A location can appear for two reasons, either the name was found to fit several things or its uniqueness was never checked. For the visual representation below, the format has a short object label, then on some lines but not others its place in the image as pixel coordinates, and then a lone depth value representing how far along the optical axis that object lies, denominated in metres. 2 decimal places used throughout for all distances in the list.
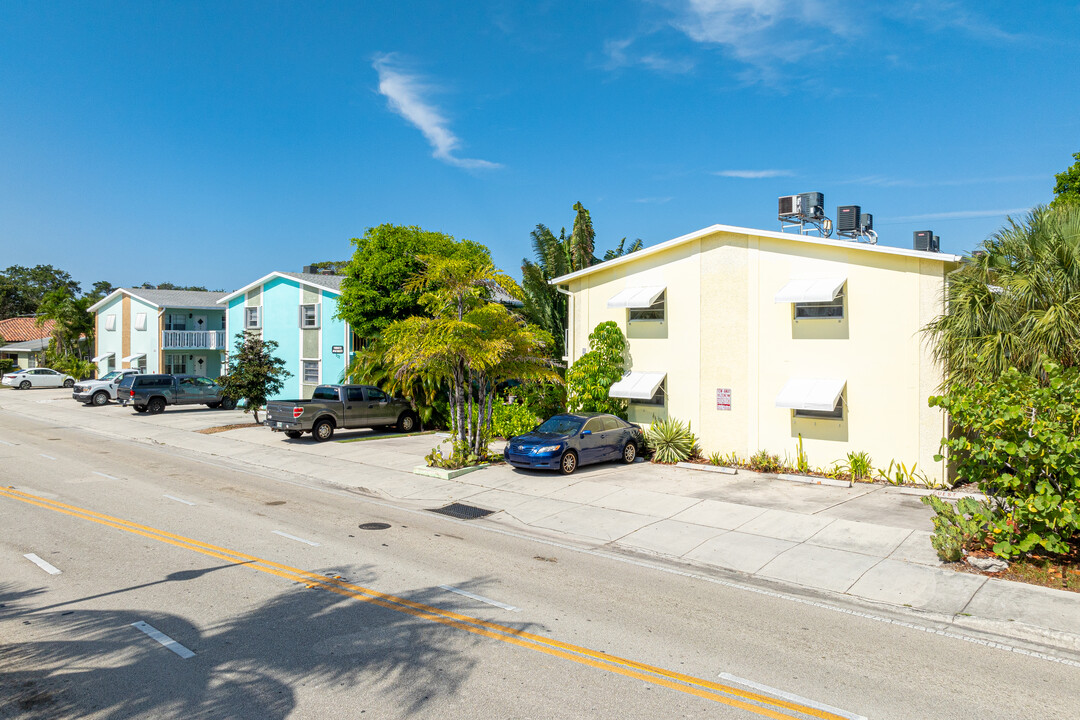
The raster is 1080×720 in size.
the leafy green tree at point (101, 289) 97.23
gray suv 32.97
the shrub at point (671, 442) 18.59
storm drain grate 13.56
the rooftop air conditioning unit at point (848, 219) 19.05
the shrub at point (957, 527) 9.70
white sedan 50.12
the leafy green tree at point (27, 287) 91.00
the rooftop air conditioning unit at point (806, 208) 18.80
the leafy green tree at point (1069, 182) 27.65
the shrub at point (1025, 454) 8.86
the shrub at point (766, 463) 17.28
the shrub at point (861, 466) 16.02
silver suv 37.19
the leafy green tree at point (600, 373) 20.27
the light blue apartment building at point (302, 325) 32.91
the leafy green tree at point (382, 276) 26.67
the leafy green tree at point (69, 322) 53.19
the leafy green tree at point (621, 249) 27.36
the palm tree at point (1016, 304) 12.13
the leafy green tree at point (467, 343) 17.11
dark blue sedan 17.03
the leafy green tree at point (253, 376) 26.77
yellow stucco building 15.57
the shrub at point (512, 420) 22.45
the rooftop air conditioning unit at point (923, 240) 19.97
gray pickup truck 22.81
